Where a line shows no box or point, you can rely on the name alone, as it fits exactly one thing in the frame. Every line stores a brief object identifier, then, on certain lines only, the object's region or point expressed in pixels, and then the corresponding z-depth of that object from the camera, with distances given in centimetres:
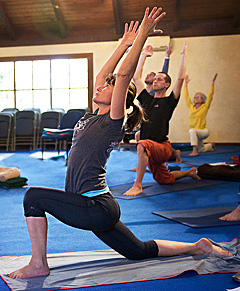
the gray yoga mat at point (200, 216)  281
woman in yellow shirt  786
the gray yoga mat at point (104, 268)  178
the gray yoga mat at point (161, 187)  395
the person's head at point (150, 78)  522
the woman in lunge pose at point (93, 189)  174
